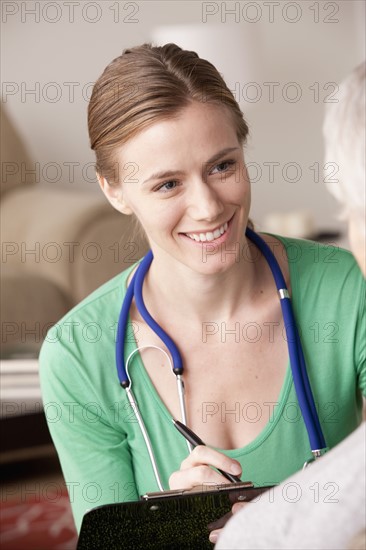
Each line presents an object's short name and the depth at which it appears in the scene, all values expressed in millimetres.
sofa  2777
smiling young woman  1928
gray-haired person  1433
